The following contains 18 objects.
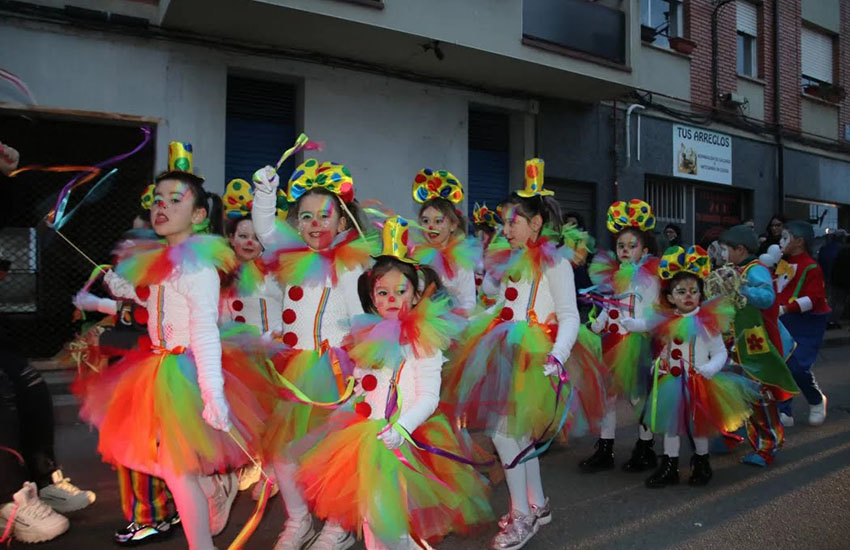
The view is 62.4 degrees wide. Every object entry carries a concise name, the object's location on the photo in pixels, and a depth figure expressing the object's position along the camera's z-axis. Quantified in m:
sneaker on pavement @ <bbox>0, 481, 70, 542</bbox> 3.63
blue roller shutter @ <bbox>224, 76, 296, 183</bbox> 9.61
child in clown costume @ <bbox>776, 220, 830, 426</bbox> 6.55
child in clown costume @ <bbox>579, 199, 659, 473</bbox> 5.04
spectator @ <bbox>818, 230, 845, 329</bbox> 9.27
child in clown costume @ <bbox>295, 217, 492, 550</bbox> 2.84
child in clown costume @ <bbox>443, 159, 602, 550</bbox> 3.63
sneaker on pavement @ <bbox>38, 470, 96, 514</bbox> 4.08
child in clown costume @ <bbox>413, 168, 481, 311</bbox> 4.62
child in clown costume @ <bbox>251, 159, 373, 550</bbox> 3.34
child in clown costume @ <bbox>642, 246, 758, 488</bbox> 4.69
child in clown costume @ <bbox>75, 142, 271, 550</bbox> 2.92
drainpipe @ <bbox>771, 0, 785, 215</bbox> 15.88
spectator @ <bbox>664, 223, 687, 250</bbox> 9.79
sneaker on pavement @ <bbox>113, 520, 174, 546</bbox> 3.61
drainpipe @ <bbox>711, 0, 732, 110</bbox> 14.30
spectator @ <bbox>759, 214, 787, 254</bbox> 10.23
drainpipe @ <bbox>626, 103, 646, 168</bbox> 13.02
